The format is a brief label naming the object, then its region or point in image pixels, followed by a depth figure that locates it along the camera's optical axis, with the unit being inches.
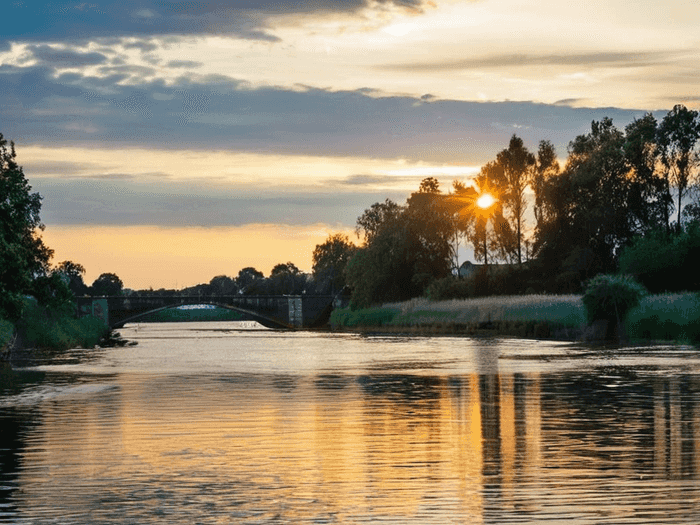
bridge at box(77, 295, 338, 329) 7091.5
